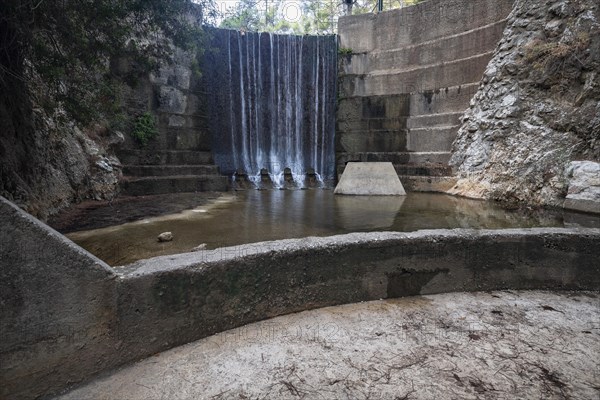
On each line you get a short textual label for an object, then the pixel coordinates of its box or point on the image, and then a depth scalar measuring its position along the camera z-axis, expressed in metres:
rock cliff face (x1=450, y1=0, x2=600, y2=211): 7.33
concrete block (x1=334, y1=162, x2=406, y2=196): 8.67
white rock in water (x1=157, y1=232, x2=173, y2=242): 3.64
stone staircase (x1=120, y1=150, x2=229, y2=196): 8.24
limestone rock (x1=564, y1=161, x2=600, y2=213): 5.96
